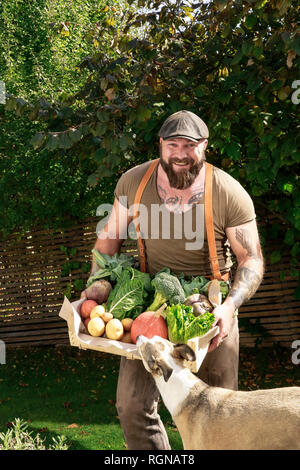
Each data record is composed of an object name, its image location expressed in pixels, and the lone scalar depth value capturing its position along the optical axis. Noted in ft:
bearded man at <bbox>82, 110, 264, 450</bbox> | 11.22
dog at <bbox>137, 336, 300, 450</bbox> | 8.20
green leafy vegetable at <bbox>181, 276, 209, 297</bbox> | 11.03
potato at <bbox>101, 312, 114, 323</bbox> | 10.88
